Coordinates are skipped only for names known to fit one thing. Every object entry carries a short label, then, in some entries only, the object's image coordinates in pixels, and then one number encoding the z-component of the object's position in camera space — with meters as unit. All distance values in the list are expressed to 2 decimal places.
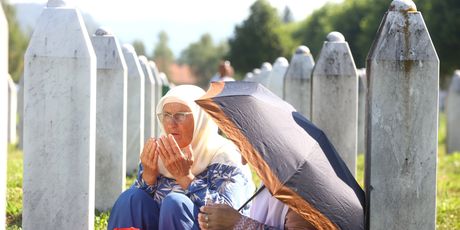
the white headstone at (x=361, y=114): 16.08
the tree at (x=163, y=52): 154.30
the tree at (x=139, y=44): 139.62
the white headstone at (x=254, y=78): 19.45
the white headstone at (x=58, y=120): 5.23
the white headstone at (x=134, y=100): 10.22
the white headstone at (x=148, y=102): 13.09
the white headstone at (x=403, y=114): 5.09
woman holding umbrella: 4.96
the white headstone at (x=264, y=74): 17.06
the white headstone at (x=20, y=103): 17.48
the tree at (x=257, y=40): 72.06
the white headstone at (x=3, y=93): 4.58
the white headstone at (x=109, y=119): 8.04
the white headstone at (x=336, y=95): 7.34
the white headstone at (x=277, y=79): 13.16
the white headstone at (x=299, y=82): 10.34
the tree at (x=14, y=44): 68.69
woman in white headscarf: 5.32
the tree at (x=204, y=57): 129.50
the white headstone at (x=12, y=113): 18.71
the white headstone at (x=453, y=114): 18.14
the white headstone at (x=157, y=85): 16.78
